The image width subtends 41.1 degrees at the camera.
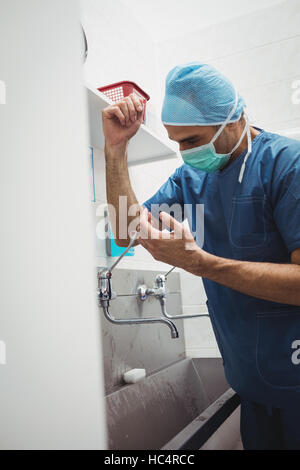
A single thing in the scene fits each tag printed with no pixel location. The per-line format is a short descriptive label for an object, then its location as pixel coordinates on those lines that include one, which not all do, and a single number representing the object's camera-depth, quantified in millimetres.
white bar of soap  1433
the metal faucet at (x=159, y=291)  1642
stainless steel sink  1015
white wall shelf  1249
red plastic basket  1397
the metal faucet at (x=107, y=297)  1310
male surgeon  871
